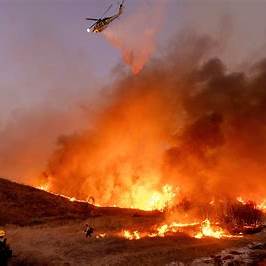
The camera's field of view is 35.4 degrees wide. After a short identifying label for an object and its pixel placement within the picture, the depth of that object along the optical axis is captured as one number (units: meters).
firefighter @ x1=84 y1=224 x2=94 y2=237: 34.97
